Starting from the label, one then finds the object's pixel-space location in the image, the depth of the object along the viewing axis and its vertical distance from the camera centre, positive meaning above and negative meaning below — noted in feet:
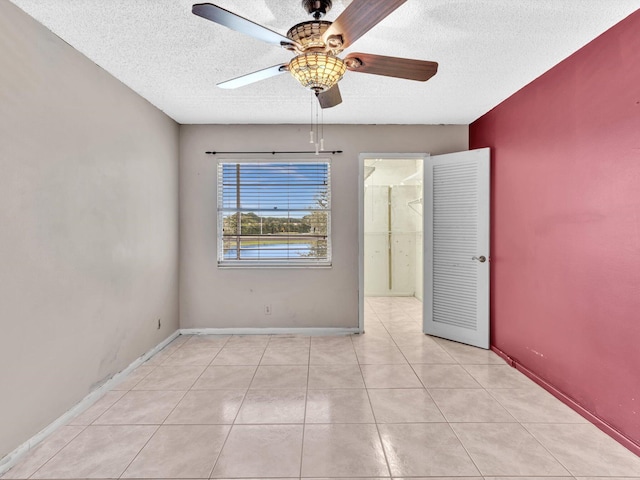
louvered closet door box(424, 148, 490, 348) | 11.23 -0.42
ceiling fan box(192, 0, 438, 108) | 4.50 +2.97
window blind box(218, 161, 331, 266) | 13.01 +0.82
